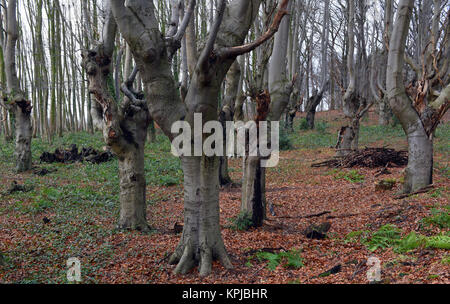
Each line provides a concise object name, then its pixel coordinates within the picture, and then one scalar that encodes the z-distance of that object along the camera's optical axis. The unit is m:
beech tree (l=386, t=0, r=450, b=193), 7.54
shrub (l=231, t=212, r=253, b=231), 6.40
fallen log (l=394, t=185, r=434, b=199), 7.29
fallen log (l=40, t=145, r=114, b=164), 13.88
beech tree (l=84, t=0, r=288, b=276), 4.16
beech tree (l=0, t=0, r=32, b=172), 11.45
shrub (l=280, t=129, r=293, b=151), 18.33
